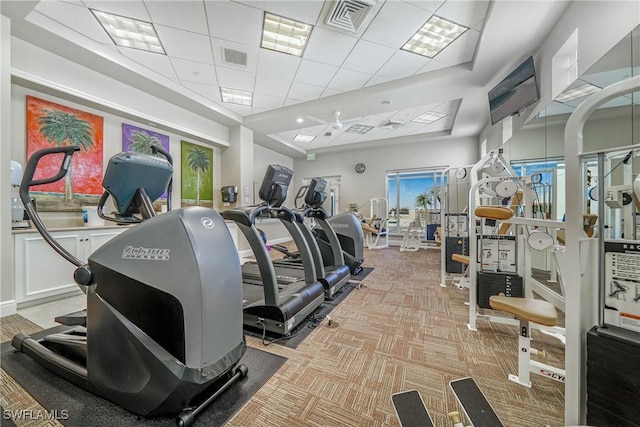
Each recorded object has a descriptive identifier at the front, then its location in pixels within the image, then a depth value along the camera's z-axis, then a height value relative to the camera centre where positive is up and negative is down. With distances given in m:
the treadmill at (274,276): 2.08 -0.65
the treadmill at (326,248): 2.95 -0.53
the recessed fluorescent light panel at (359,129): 6.72 +2.43
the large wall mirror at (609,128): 1.78 +0.73
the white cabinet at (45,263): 2.69 -0.64
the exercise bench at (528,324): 1.42 -0.72
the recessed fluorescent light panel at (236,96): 4.64 +2.37
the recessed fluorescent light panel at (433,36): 2.96 +2.36
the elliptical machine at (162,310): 1.14 -0.51
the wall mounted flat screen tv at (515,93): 3.26 +1.82
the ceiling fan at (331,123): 5.18 +2.23
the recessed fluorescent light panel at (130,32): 2.87 +2.34
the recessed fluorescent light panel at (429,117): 5.83 +2.44
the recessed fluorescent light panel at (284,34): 2.96 +2.39
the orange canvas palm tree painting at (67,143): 3.19 +0.92
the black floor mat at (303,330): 2.05 -1.13
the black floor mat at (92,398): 1.24 -1.10
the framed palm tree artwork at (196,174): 5.34 +0.88
